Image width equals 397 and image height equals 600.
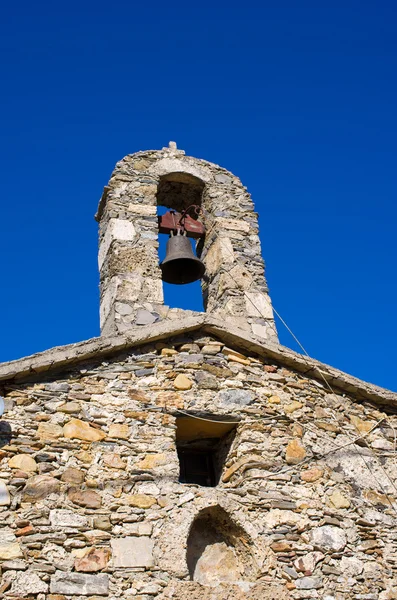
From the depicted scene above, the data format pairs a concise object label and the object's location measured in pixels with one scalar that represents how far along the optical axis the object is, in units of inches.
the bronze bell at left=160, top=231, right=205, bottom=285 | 269.3
